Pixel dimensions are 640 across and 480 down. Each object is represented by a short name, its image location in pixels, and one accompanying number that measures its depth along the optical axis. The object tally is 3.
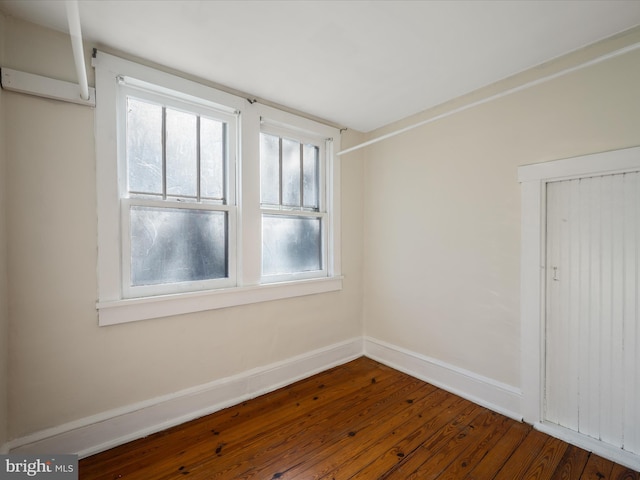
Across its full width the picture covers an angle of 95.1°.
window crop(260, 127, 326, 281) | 2.76
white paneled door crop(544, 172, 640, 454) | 1.78
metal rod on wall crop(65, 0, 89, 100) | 1.12
